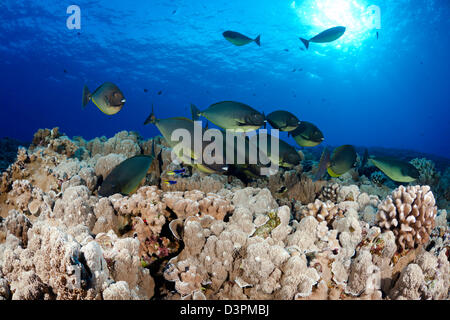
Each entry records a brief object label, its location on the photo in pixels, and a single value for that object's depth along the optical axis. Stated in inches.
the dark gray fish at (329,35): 275.5
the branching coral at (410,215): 99.5
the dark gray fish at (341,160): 152.0
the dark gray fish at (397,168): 149.5
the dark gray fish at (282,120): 164.9
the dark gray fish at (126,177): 111.7
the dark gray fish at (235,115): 143.9
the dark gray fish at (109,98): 146.5
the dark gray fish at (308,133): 179.2
